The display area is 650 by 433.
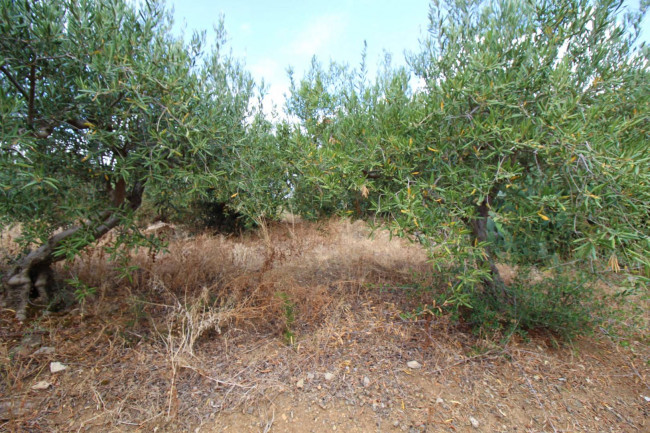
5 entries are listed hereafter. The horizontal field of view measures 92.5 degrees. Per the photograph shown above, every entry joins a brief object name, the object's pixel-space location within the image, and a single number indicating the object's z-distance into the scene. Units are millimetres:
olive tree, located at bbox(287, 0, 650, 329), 1889
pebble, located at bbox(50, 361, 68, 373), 2406
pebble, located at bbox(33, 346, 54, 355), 2574
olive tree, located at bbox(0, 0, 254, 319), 2076
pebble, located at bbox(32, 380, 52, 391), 2250
